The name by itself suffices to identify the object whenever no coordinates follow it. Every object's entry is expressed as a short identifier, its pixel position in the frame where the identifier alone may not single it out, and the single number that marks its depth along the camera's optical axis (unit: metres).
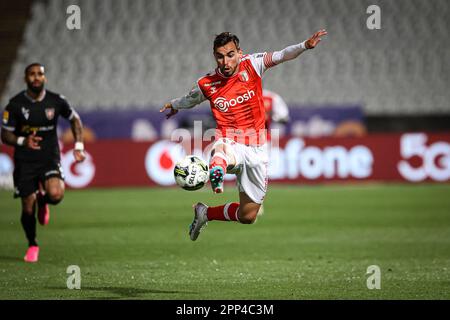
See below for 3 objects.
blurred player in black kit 18.22
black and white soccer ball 13.83
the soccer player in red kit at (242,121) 15.34
